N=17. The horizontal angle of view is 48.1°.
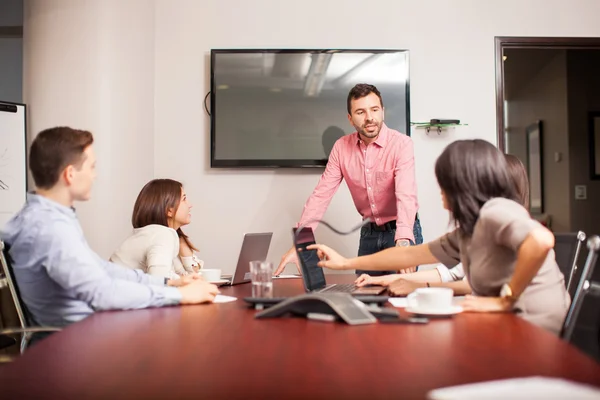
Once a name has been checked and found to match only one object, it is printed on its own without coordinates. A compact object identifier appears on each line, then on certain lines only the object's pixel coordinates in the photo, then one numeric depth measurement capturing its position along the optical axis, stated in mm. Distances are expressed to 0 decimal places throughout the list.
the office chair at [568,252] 2354
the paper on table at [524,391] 882
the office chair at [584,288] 1627
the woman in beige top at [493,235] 1744
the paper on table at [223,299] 2031
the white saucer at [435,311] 1646
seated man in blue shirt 1762
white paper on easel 3855
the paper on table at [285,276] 2908
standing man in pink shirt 3520
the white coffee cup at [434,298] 1667
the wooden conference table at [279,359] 1018
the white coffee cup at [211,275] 2652
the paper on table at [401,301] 1906
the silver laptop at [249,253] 2566
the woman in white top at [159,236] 2469
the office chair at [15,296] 1916
